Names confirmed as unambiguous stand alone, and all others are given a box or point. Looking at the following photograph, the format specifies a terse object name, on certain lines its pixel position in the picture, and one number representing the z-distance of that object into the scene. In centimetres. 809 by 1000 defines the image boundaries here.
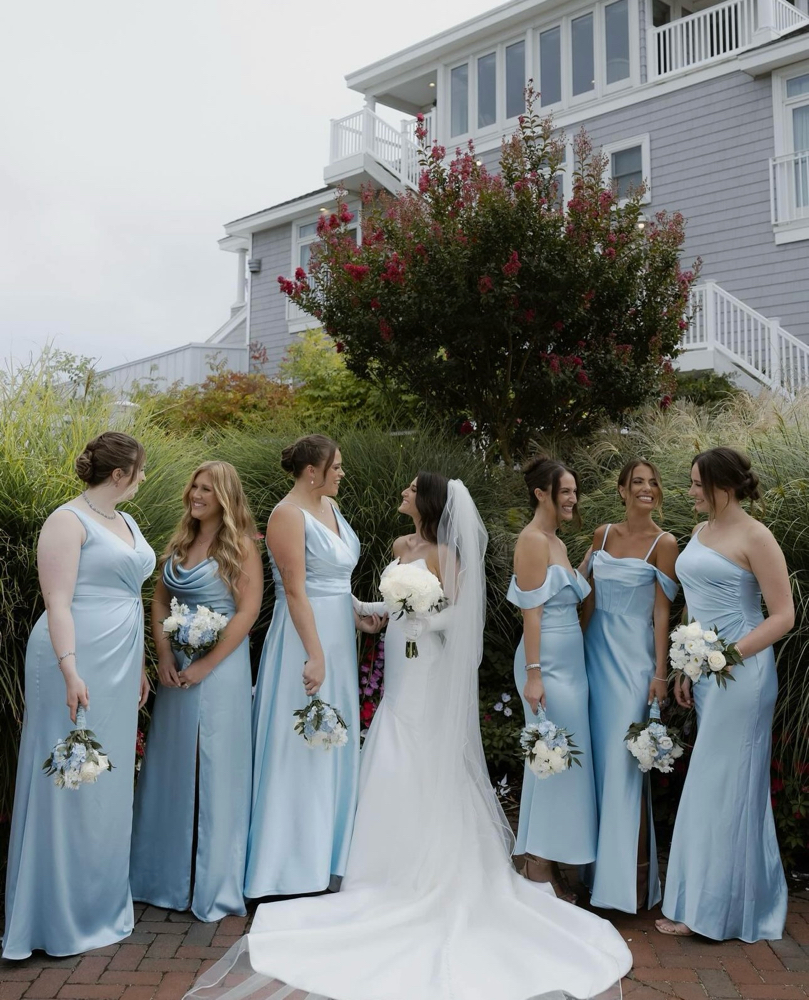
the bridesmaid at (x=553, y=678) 447
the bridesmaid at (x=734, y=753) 405
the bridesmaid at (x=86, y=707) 385
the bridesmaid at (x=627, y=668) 435
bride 357
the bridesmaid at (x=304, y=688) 446
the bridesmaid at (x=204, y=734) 437
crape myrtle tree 764
